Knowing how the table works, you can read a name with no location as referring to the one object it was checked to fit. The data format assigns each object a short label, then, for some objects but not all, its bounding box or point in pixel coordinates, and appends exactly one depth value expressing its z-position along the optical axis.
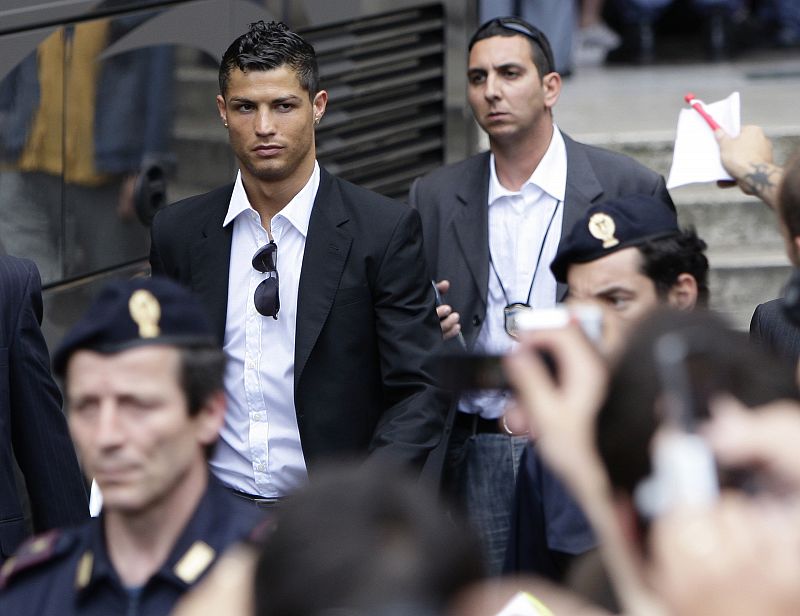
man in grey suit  9.60
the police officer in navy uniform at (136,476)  5.21
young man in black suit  8.27
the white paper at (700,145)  8.76
